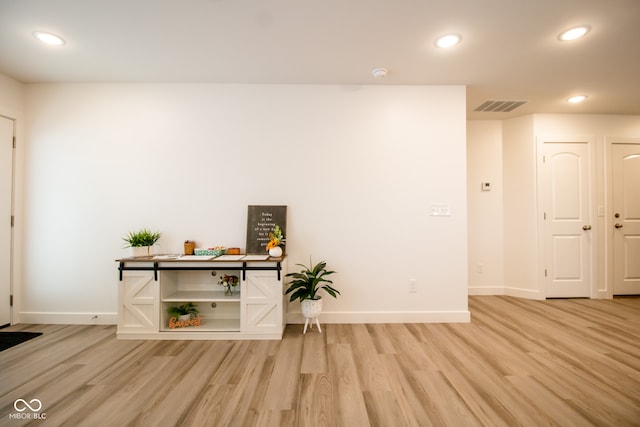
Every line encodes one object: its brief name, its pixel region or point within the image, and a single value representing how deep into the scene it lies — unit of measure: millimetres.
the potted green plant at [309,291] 2670
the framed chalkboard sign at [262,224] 2908
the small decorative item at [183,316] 2643
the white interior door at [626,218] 3871
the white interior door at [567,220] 3803
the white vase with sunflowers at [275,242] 2691
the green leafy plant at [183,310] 2708
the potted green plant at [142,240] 2764
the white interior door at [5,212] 2814
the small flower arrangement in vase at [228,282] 2758
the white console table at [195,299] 2555
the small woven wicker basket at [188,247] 2850
